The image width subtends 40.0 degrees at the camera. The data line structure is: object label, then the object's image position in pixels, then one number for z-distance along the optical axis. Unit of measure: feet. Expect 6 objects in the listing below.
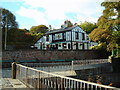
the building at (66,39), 110.42
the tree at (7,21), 100.15
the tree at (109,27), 55.83
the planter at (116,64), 66.92
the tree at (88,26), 166.56
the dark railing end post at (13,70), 31.01
